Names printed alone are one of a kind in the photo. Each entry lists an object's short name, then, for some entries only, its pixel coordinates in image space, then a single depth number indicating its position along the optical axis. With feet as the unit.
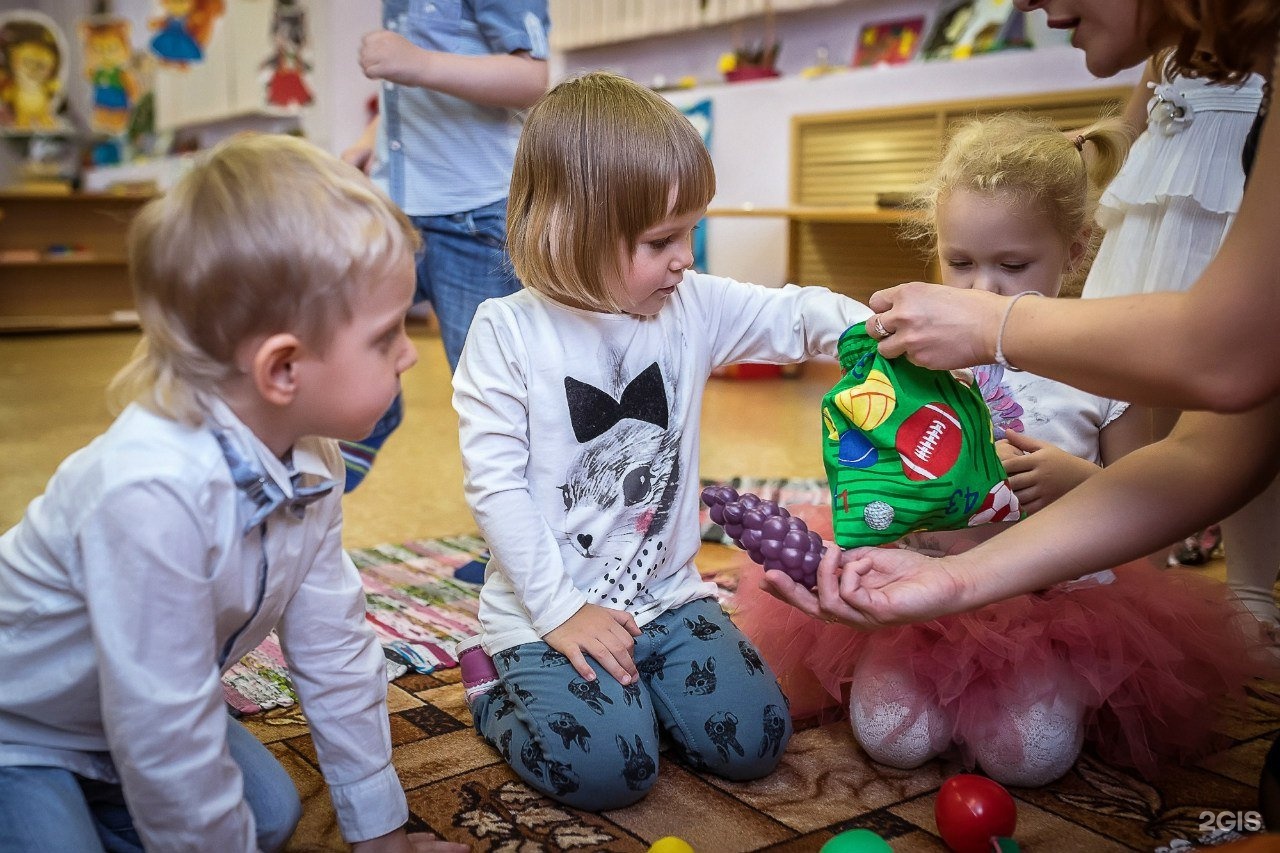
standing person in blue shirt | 5.20
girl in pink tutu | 3.58
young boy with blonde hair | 2.46
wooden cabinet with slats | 11.46
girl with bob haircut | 3.64
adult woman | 2.66
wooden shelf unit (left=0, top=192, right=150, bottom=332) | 19.02
